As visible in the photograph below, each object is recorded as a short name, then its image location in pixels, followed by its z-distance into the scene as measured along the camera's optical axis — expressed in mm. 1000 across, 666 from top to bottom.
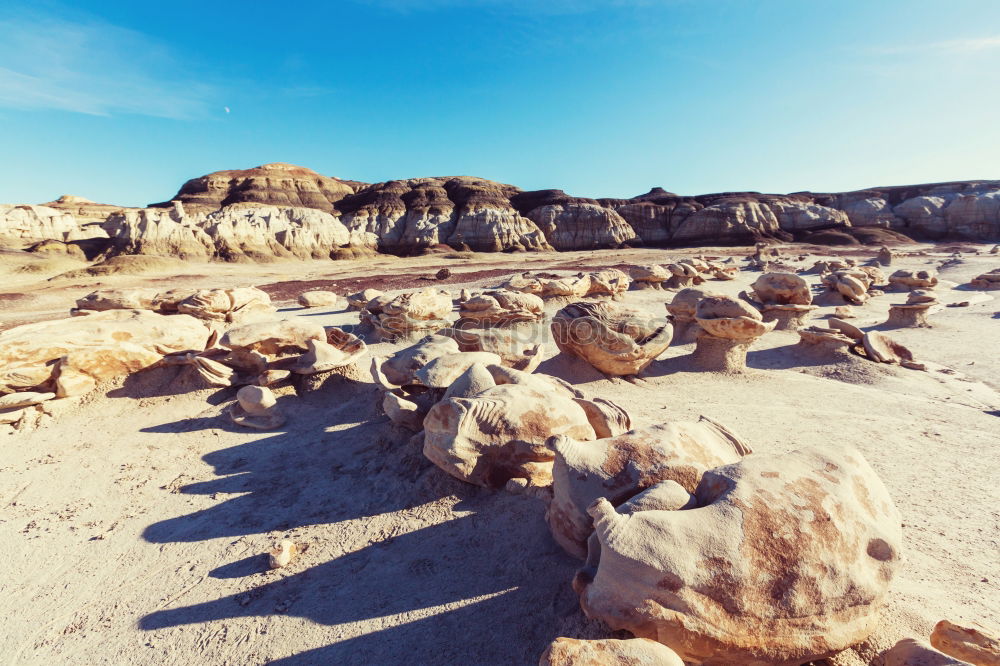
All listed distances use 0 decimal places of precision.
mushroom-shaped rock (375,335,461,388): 5082
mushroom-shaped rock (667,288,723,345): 8312
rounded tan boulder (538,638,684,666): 1536
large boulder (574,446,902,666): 1693
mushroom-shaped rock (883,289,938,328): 9797
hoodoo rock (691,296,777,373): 6609
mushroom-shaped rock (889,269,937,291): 13320
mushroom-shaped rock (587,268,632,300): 13203
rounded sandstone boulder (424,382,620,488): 3172
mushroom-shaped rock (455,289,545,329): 8883
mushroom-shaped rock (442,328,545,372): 5500
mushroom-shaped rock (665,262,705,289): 15508
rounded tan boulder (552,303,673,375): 6195
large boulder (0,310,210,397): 4922
